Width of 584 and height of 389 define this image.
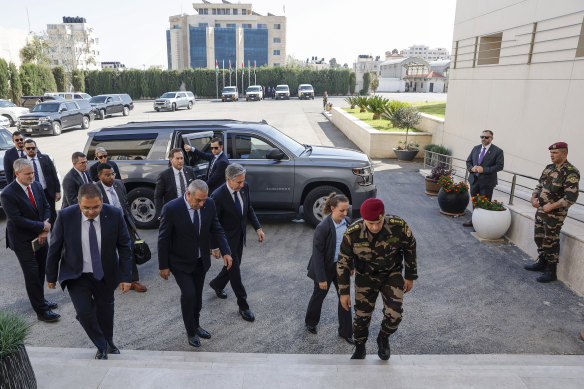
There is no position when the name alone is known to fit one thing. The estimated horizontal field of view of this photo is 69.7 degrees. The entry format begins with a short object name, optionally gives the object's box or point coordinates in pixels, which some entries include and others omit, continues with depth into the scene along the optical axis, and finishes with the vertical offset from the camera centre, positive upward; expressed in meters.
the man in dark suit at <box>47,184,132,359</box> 3.91 -1.62
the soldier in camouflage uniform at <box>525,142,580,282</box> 5.82 -1.51
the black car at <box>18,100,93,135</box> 21.95 -1.89
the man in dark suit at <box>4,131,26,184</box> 6.91 -1.19
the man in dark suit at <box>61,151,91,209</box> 5.72 -1.29
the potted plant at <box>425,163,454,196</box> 10.67 -2.23
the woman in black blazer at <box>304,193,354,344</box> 4.31 -1.68
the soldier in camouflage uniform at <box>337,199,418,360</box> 3.80 -1.62
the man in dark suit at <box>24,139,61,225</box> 6.44 -1.38
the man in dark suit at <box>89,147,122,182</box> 5.91 -1.23
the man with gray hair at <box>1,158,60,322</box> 4.79 -1.65
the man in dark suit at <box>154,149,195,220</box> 6.18 -1.40
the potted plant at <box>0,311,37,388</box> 3.14 -2.04
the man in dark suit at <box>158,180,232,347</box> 4.31 -1.61
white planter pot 7.56 -2.29
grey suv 8.05 -1.48
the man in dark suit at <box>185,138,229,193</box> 7.01 -1.32
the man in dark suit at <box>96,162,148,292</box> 5.48 -1.43
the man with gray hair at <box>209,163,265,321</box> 5.01 -1.54
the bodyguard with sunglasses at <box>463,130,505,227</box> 8.05 -1.39
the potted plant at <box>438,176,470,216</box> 9.09 -2.22
